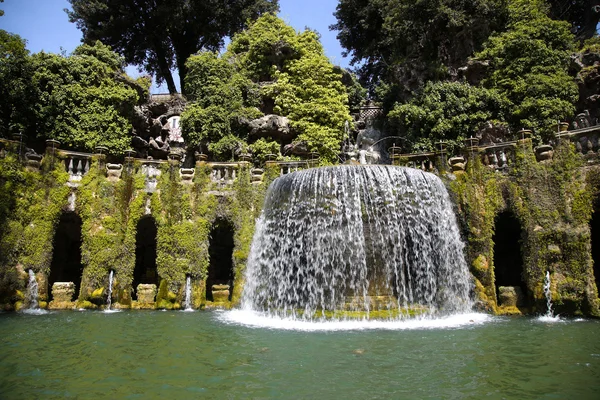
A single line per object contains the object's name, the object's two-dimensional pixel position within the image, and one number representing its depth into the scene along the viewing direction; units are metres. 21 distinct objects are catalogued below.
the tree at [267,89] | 23.38
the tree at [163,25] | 30.38
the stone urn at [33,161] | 14.50
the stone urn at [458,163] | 14.25
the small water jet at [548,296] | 11.64
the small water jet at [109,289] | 13.95
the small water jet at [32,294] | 13.17
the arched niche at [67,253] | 17.42
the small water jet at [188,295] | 14.48
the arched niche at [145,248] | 18.91
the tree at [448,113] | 20.59
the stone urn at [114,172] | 15.45
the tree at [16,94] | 20.30
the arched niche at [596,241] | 14.27
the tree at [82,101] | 21.17
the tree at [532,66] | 19.11
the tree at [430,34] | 22.64
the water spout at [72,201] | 14.70
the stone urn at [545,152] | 12.91
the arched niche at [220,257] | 19.06
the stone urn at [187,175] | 15.98
